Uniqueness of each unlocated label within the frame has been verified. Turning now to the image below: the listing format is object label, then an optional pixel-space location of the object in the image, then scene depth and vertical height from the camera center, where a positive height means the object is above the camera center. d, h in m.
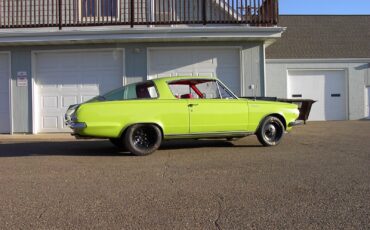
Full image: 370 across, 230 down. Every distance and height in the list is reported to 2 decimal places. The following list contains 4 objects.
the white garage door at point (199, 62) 14.76 +1.35
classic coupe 9.11 -0.17
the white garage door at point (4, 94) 14.83 +0.42
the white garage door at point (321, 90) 20.03 +0.63
